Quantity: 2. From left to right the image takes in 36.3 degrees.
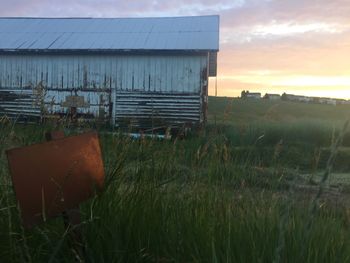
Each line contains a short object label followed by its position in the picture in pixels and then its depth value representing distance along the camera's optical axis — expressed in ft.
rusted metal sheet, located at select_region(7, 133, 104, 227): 9.14
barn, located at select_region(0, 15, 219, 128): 63.87
